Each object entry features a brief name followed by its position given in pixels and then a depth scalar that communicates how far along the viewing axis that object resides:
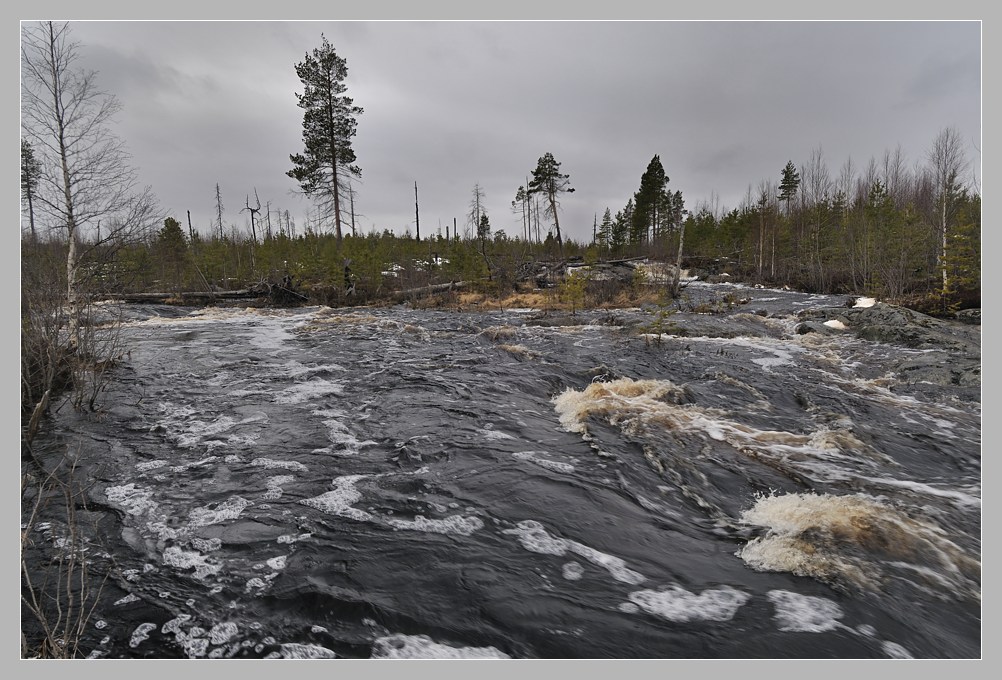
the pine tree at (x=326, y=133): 23.72
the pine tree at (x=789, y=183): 43.44
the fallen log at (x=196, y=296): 22.95
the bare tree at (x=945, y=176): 14.65
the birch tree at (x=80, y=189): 7.93
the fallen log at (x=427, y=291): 23.78
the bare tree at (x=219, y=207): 45.06
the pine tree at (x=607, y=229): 52.01
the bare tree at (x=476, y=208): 49.64
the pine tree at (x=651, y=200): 43.00
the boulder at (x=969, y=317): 12.35
